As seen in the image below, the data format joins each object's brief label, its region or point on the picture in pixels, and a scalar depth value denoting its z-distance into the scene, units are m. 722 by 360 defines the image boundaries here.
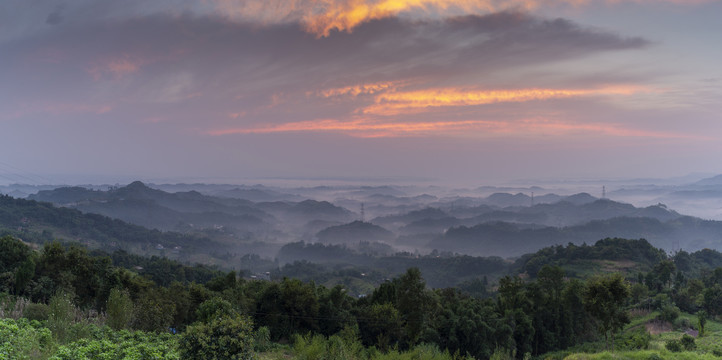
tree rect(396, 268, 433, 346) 28.86
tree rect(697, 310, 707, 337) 33.32
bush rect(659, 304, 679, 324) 40.16
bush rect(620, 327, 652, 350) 27.23
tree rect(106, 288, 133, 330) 18.62
